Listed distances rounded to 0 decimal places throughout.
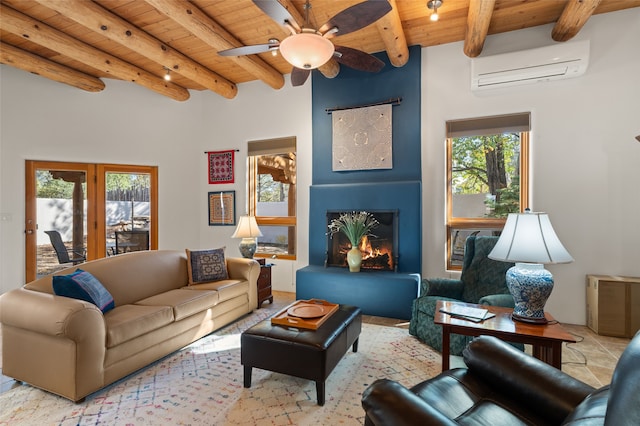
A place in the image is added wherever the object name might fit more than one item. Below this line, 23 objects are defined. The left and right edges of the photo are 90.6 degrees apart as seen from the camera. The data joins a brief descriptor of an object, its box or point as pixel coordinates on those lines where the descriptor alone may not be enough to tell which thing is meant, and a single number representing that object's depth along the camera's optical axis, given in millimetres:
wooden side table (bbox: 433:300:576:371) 1868
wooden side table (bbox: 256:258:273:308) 4102
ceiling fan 2160
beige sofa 2035
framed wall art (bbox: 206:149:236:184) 5410
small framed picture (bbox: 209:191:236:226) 5406
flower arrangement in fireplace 4000
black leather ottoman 2021
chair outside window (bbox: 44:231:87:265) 4676
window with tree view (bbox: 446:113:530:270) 3832
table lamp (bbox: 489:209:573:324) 1984
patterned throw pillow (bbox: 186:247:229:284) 3572
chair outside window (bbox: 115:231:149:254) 5188
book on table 2143
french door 4559
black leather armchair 782
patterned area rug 1929
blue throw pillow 2279
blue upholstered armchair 2895
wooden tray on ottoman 2262
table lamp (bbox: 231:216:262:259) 4242
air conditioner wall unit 3340
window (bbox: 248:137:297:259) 5051
